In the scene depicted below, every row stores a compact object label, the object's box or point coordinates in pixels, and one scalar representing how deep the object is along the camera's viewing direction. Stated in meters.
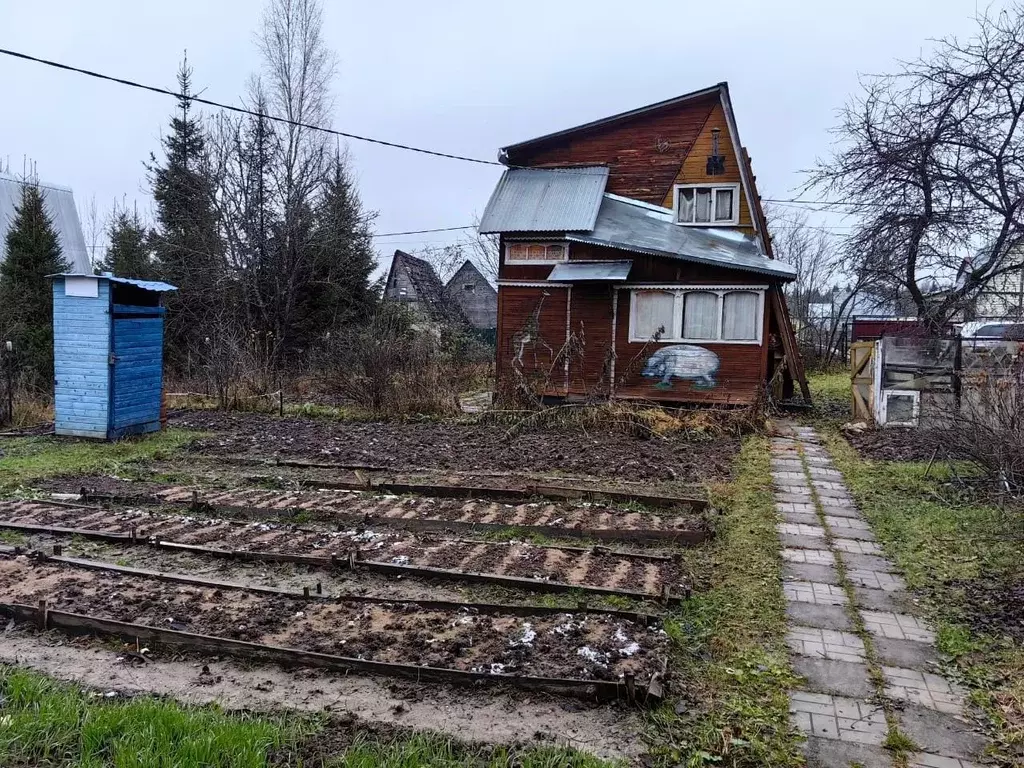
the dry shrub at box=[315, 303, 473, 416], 14.24
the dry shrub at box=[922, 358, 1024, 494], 6.61
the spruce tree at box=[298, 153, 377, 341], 25.45
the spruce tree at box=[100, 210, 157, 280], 26.47
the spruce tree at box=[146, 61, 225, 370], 24.92
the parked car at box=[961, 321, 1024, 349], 11.11
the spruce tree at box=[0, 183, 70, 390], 20.23
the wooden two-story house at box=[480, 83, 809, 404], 14.46
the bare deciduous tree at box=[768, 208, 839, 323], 38.72
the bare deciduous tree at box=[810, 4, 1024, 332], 12.20
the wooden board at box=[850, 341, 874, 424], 12.89
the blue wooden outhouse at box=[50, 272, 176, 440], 11.00
